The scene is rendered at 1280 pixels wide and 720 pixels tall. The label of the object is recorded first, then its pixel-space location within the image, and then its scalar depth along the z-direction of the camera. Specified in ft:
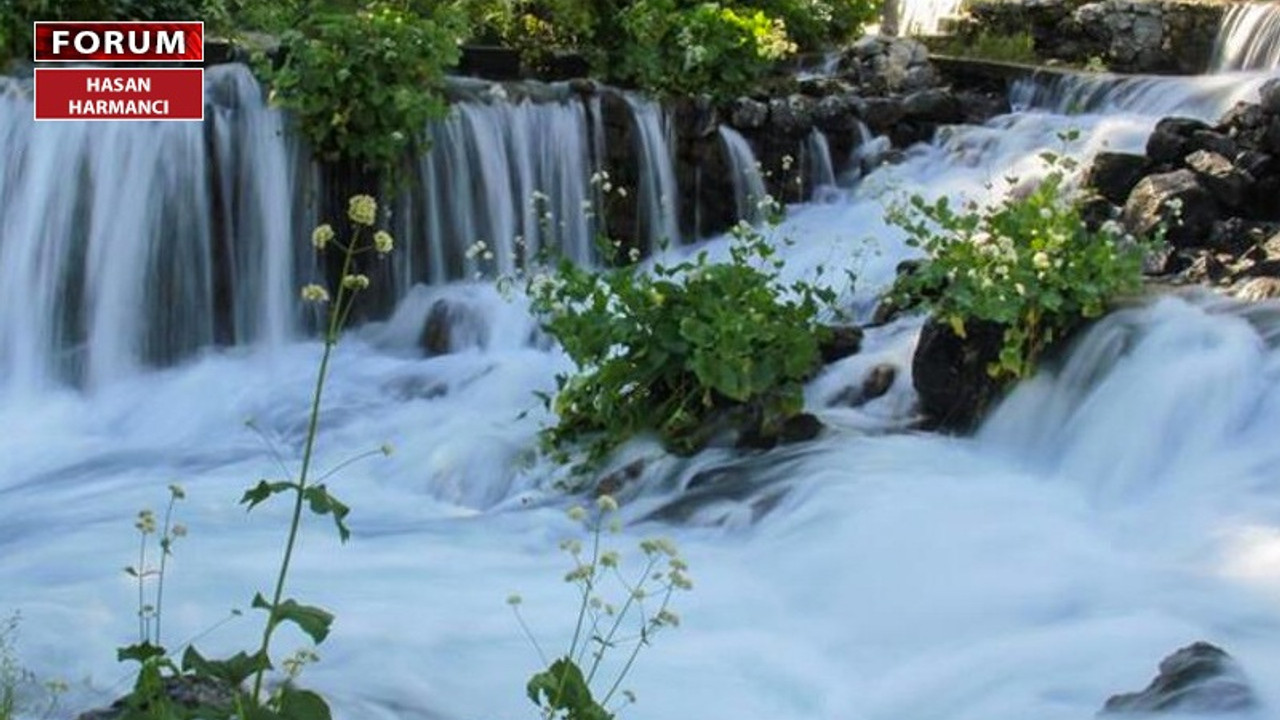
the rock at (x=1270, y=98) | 31.55
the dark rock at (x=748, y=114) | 35.58
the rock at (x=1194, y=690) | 14.03
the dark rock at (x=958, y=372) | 22.56
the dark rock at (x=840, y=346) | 24.75
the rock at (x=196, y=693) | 11.07
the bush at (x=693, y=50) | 35.32
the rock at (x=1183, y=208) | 28.07
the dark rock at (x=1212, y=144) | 31.27
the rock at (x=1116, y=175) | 30.81
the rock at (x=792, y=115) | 35.88
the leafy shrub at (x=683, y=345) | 21.61
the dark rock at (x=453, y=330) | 30.22
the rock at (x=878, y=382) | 23.95
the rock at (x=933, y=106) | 37.58
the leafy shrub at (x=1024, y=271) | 21.86
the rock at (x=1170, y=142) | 31.19
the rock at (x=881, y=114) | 37.11
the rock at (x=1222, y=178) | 29.60
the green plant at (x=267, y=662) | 8.64
